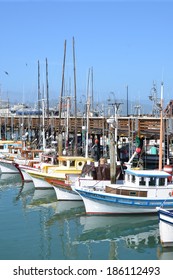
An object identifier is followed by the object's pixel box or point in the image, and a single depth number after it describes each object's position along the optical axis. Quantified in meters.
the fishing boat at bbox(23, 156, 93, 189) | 35.25
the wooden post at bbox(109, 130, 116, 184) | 30.81
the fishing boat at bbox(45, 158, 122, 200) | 31.62
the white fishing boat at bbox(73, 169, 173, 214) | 27.72
